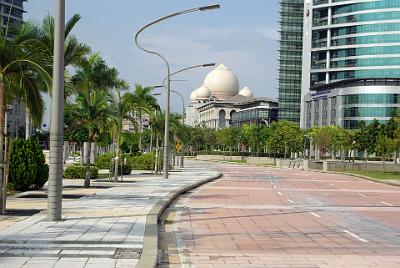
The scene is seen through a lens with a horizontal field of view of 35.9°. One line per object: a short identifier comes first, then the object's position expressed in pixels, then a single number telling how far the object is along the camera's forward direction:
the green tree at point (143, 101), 41.16
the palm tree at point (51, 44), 17.52
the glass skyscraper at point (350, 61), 114.75
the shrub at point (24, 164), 23.75
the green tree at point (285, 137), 100.19
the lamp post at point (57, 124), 14.47
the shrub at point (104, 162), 50.66
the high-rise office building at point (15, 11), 110.94
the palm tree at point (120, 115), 31.53
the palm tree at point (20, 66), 16.22
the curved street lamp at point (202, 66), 43.38
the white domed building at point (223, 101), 175.79
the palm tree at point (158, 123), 52.06
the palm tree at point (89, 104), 27.83
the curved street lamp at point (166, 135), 39.00
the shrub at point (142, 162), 53.41
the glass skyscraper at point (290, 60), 153.88
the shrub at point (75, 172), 33.97
